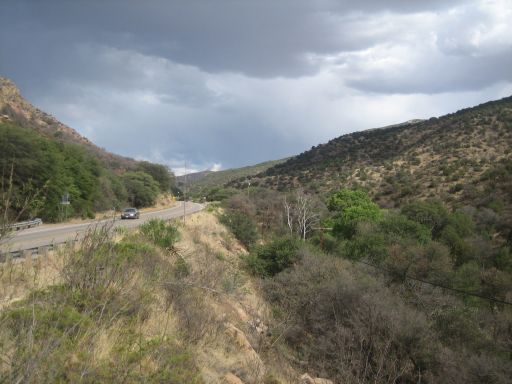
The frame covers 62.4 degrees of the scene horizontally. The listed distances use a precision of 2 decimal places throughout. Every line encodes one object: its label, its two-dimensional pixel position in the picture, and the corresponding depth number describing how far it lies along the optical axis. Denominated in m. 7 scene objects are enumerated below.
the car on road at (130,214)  37.03
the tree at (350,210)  39.97
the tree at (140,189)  61.03
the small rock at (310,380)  10.14
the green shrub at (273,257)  24.84
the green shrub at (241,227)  33.59
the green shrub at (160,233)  17.38
